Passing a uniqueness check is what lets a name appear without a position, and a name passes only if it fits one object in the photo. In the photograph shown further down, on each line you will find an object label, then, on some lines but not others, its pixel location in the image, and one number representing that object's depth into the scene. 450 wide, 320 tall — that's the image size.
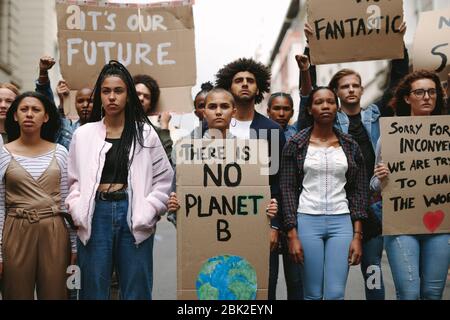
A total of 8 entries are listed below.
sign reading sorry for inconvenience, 3.88
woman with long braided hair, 3.46
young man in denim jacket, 4.17
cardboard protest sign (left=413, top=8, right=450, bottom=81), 4.64
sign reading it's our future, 4.68
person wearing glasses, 3.75
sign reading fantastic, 4.58
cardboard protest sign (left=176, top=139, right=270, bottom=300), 3.55
